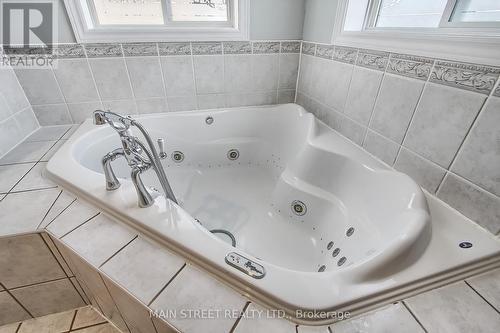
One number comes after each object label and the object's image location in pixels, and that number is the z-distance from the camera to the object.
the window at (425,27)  0.63
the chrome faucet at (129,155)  0.72
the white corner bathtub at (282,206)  0.56
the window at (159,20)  1.20
